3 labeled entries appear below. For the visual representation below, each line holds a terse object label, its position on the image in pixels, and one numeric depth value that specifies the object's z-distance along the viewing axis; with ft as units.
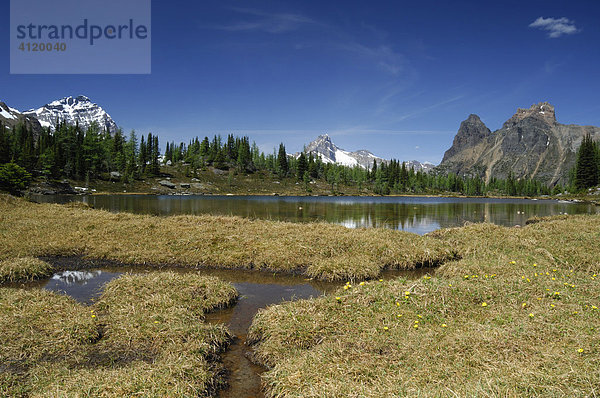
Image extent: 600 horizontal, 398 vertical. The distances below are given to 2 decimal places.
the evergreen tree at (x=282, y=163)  617.62
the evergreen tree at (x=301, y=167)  614.34
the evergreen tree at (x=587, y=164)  406.82
